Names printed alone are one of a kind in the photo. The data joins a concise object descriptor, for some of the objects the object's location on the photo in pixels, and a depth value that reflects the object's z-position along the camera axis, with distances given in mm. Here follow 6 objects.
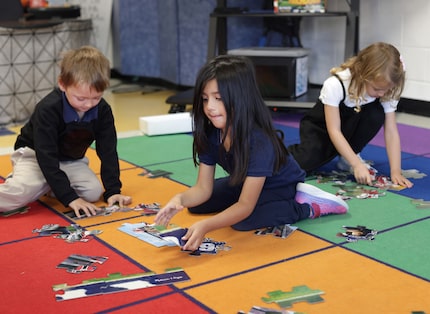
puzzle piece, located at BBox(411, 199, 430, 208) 2375
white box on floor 3732
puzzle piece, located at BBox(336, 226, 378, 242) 2070
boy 2295
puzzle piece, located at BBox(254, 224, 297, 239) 2113
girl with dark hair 1931
